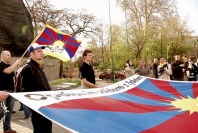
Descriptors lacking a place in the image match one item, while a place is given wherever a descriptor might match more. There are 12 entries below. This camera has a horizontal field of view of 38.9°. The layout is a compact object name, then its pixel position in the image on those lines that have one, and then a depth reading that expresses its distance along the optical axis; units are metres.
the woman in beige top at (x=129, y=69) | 10.86
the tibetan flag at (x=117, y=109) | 3.16
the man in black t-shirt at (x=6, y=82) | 5.89
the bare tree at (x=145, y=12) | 47.68
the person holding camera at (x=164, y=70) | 10.79
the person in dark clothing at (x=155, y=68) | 11.95
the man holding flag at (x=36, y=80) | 4.23
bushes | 20.33
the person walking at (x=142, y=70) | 10.16
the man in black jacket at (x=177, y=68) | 10.86
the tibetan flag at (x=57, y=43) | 5.81
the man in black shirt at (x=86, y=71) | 5.74
